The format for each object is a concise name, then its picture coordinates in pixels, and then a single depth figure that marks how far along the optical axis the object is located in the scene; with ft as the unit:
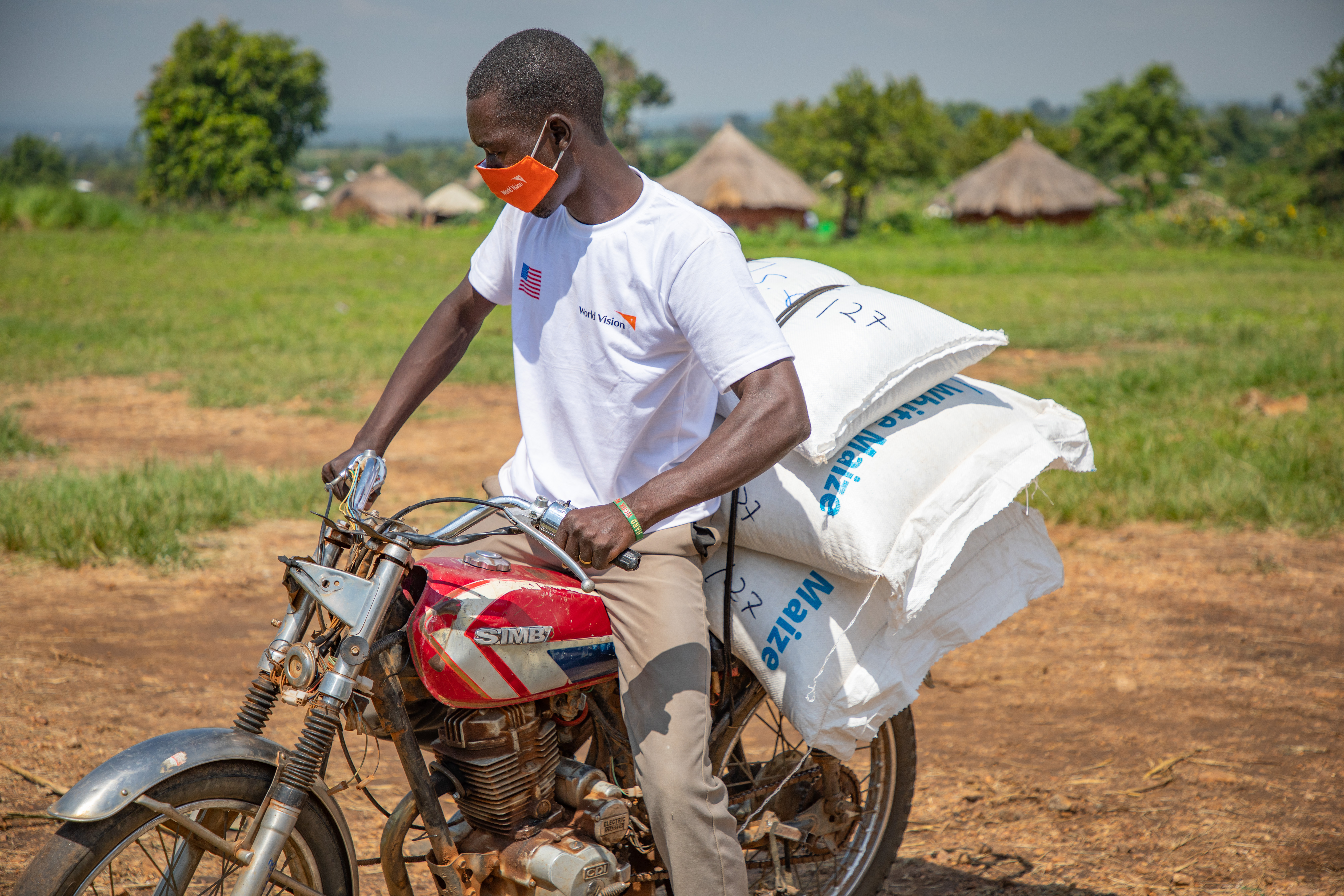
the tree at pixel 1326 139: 111.14
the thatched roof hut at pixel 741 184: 125.39
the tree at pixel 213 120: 147.13
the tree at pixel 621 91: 171.32
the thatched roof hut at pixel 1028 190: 123.24
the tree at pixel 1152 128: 150.00
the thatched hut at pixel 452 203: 171.32
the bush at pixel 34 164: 172.86
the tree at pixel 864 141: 123.75
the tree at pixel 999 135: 179.52
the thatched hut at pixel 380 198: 162.81
